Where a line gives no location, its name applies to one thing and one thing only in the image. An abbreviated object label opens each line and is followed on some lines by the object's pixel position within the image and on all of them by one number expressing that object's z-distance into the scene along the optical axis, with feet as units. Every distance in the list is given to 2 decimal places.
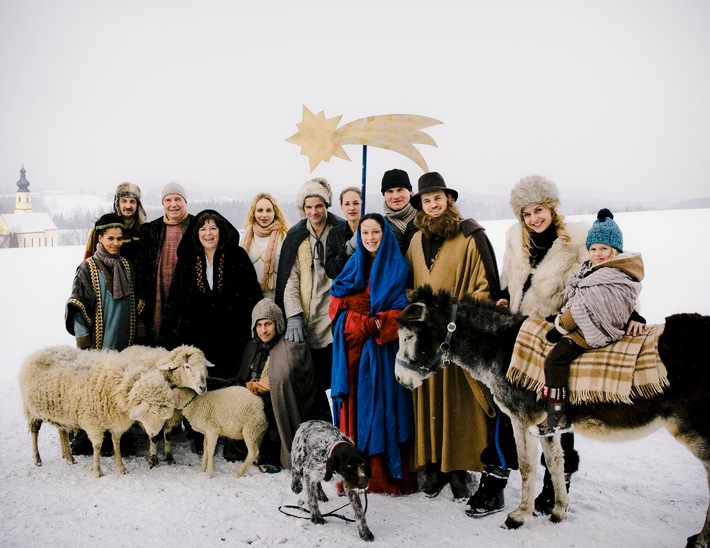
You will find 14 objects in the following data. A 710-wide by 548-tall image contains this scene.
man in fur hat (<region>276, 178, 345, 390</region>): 18.44
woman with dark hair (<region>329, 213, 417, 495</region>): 15.79
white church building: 186.70
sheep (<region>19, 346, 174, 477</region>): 16.70
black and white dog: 12.57
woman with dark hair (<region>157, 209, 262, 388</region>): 19.07
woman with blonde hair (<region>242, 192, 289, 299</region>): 20.44
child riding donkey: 11.72
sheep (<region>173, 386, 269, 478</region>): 17.12
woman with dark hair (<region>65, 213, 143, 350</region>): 19.03
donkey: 13.23
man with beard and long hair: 15.55
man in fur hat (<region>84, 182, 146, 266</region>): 20.59
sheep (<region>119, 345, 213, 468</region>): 17.44
